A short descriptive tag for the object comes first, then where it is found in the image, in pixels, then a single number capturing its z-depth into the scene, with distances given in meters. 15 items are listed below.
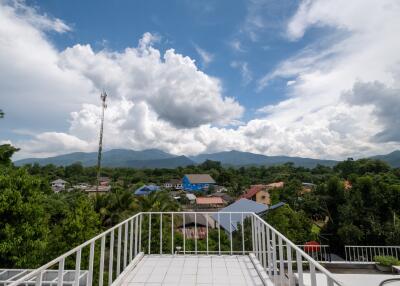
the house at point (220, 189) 60.86
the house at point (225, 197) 47.81
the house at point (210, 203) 43.44
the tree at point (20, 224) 8.22
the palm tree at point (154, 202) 17.17
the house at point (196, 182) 71.44
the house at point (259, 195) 42.95
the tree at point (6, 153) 14.88
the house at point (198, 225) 22.56
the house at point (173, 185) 72.25
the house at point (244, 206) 23.00
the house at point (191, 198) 50.04
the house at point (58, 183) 55.02
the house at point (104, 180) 64.52
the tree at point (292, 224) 13.59
